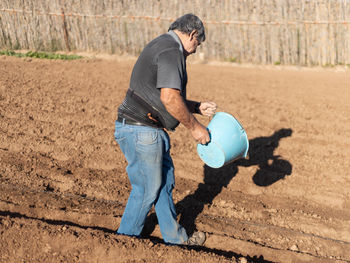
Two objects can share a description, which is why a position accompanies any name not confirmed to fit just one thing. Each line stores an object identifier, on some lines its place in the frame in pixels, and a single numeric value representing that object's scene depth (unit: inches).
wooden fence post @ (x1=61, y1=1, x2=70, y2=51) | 431.4
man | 113.7
